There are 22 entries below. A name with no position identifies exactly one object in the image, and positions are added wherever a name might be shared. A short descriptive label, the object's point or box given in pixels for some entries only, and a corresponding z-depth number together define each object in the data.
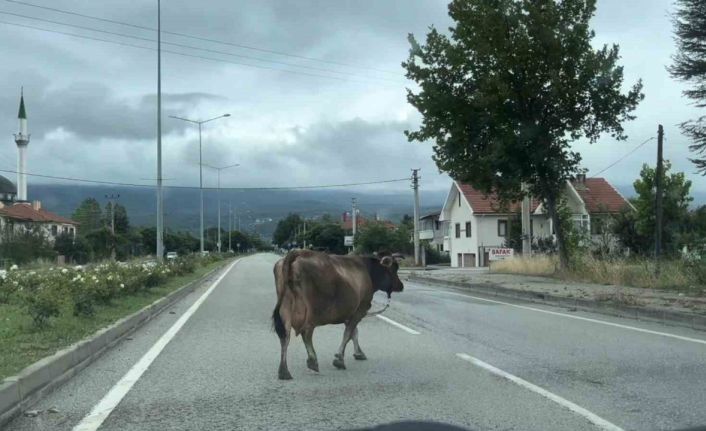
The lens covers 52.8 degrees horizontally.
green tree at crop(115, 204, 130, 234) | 124.34
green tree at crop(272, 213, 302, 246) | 169.30
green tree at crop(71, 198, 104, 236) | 129.62
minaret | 96.06
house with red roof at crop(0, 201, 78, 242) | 53.50
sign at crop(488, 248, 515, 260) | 37.44
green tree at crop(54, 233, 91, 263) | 66.69
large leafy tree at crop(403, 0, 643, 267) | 25.33
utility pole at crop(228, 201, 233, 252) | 124.43
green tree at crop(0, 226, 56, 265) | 44.75
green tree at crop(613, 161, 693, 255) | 39.72
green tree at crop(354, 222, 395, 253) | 70.69
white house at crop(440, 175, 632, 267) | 56.56
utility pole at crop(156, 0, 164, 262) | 28.98
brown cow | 8.06
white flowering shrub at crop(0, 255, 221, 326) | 11.09
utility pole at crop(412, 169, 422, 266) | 55.72
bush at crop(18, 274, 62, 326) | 10.75
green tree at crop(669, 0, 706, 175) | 18.77
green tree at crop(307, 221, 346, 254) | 105.06
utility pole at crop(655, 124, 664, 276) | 25.16
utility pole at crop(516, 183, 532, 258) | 35.13
